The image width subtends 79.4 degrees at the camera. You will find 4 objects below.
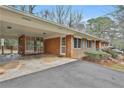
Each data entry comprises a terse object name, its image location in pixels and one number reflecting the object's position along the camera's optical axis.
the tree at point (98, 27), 20.45
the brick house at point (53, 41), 5.22
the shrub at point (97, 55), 7.45
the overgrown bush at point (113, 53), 10.27
